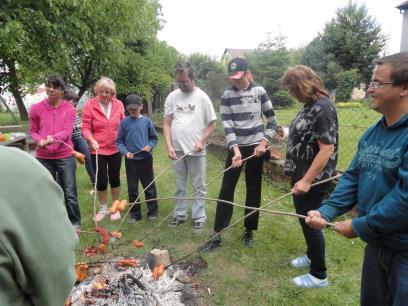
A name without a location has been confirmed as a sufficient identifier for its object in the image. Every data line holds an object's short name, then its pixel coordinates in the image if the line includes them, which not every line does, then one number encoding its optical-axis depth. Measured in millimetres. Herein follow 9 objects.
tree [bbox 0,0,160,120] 7090
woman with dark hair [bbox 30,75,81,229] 3849
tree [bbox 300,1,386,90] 20625
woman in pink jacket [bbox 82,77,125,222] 4344
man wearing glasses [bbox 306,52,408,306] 1654
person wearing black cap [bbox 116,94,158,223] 4434
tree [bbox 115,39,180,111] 14812
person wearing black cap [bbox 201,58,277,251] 3592
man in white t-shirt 4051
